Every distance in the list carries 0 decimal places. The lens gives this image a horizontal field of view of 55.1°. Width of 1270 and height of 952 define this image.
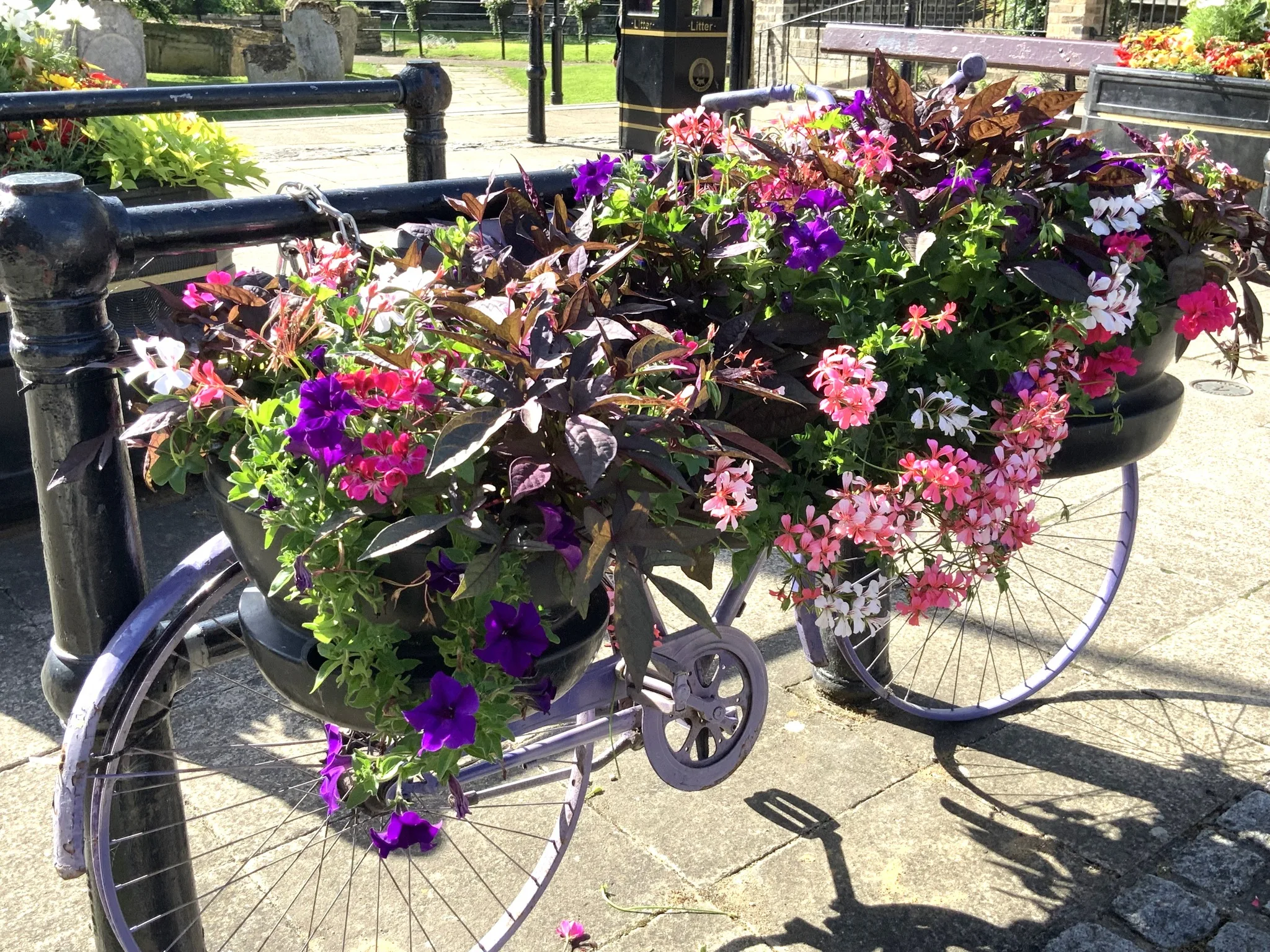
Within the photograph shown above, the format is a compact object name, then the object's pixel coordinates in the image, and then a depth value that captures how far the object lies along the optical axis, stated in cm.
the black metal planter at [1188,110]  863
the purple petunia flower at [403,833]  188
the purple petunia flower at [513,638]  159
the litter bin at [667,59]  1181
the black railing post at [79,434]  169
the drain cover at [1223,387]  614
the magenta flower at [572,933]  251
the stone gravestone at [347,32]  2319
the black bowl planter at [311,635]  166
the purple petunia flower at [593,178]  216
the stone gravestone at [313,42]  2152
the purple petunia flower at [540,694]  178
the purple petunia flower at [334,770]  196
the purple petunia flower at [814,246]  197
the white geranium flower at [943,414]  201
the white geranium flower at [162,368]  158
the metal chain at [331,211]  196
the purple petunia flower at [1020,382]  211
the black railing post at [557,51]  1641
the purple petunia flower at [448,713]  158
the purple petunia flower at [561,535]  155
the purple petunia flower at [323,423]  146
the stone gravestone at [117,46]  1750
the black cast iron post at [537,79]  1327
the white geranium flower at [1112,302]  212
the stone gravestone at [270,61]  2191
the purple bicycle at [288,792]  195
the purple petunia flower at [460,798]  196
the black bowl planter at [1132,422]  249
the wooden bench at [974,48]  1095
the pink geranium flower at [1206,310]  238
